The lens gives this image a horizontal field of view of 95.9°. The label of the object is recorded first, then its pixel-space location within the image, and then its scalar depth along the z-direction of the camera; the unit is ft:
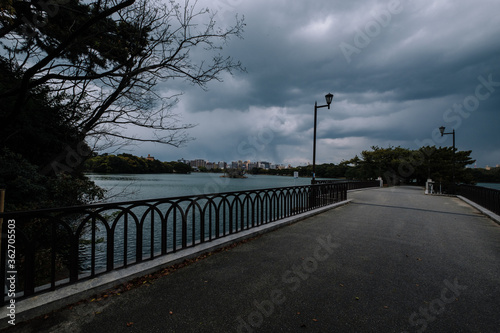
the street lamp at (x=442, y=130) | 71.87
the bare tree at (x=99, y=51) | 19.04
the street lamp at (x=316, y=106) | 39.37
